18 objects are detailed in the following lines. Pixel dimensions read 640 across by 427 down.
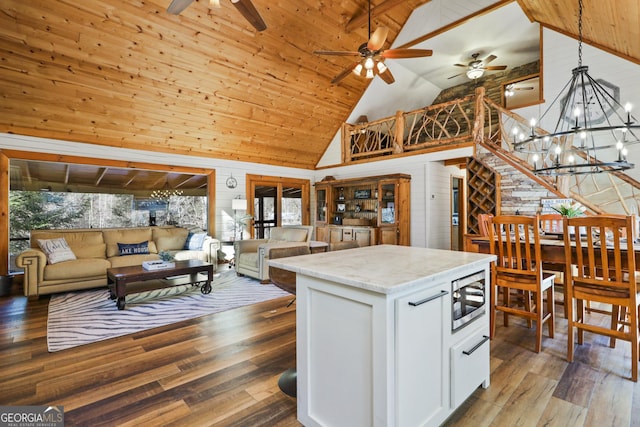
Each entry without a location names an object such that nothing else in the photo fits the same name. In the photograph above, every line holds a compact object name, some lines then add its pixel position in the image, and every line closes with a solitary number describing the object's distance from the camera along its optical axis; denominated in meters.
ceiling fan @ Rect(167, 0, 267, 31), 2.89
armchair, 5.14
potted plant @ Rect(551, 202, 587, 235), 3.23
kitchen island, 1.35
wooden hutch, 6.45
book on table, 4.24
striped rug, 3.12
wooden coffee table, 3.82
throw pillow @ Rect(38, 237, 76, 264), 4.60
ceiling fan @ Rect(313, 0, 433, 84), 4.04
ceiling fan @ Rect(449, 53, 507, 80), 6.31
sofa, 4.30
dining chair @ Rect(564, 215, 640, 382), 2.21
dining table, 2.92
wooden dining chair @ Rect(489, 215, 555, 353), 2.68
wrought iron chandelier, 4.64
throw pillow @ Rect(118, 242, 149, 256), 5.36
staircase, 4.51
